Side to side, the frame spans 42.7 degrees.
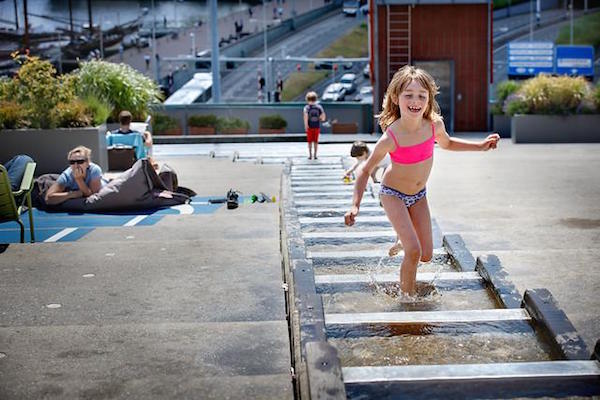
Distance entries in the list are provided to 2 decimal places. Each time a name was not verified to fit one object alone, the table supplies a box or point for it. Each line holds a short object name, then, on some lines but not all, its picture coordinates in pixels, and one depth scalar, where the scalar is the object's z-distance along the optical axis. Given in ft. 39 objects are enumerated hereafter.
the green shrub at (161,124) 91.61
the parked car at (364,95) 154.00
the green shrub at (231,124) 92.22
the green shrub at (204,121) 92.94
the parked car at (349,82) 168.17
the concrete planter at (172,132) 91.97
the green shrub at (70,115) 48.65
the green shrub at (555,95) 76.28
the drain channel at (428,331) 12.08
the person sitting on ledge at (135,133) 51.67
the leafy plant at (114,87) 64.13
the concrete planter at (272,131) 91.97
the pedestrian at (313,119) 57.41
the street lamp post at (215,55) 100.63
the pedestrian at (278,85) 159.64
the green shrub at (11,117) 47.73
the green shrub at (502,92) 86.17
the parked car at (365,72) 181.59
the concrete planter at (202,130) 92.79
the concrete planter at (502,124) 88.53
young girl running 17.17
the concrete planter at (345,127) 93.35
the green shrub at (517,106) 77.61
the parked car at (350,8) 279.90
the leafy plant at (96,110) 52.75
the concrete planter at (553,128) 75.82
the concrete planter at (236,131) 91.35
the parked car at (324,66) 189.85
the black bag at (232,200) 35.55
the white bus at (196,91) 165.33
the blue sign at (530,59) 140.05
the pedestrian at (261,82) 157.79
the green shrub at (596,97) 76.28
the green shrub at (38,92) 47.85
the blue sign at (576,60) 140.26
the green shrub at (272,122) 92.32
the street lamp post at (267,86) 128.07
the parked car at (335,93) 157.28
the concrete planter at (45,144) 47.37
